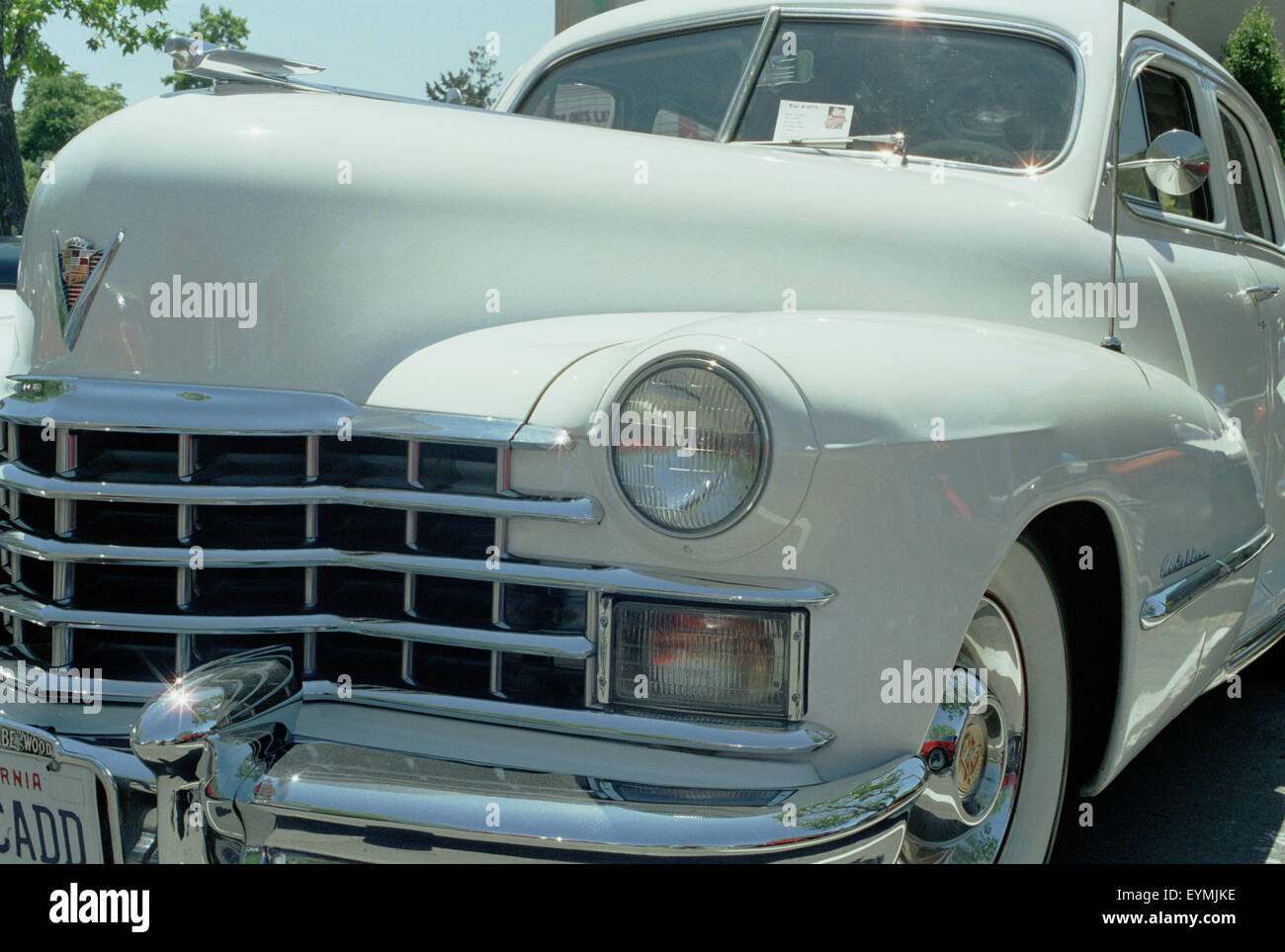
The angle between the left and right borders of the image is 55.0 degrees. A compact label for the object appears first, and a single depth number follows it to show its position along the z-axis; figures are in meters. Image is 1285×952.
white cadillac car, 1.55
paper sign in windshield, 2.74
